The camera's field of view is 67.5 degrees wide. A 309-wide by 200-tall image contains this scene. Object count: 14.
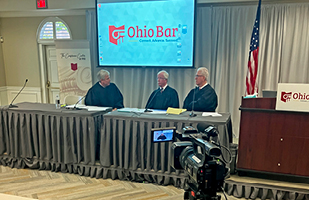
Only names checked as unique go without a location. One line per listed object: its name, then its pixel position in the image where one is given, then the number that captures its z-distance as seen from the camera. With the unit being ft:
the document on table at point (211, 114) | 8.82
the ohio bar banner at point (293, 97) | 7.09
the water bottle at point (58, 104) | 10.03
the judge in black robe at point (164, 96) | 12.13
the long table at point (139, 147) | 8.48
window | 17.07
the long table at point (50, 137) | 9.21
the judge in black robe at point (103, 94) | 12.85
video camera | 3.83
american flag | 11.01
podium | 7.39
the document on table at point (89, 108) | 9.72
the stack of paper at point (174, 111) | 9.07
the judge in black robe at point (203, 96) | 11.21
